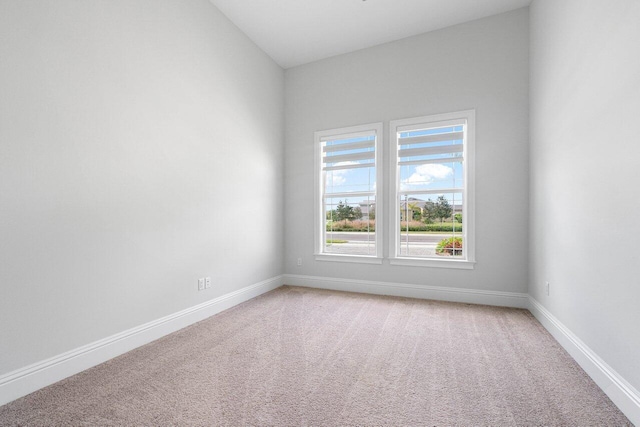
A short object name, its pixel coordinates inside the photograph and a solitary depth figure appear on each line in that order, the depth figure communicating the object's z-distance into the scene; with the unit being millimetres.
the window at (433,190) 3545
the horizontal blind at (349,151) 4039
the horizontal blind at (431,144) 3596
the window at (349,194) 4012
